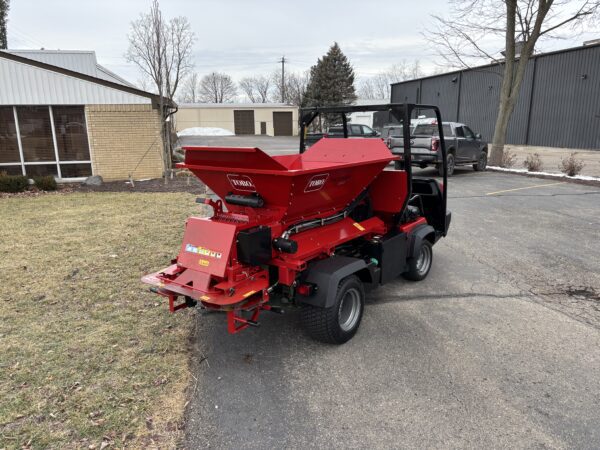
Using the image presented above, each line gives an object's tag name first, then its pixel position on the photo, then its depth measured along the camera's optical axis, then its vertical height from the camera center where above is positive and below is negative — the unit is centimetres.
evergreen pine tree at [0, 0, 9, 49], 3256 +715
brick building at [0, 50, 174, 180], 1297 -11
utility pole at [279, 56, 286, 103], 7612 +647
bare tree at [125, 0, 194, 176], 1378 +177
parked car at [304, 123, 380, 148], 2547 -74
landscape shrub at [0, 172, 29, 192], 1210 -164
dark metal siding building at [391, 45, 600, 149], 2320 +95
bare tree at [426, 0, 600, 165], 1623 +277
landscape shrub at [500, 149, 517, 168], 1778 -173
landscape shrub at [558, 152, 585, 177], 1470 -168
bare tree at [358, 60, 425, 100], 9103 +536
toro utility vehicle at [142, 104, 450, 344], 351 -102
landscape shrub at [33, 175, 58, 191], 1260 -172
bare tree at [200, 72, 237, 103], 9731 +684
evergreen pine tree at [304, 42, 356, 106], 4728 +406
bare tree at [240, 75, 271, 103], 10081 +610
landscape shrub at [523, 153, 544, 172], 1625 -171
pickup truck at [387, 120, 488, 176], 1377 -93
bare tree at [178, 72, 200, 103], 8704 +487
